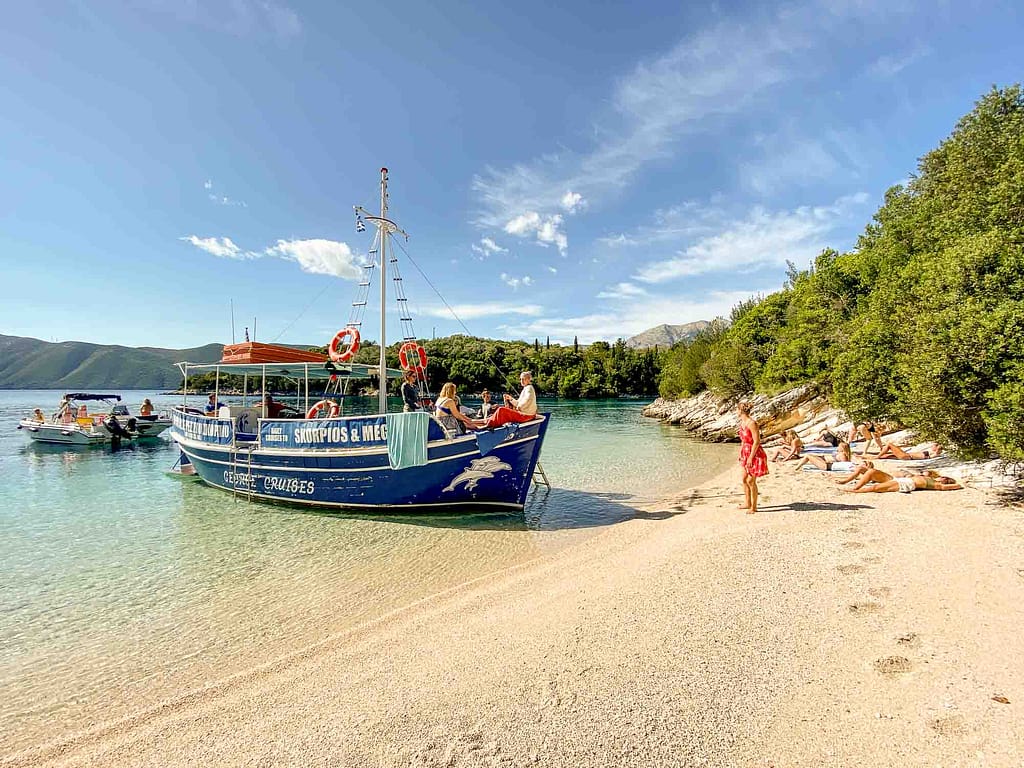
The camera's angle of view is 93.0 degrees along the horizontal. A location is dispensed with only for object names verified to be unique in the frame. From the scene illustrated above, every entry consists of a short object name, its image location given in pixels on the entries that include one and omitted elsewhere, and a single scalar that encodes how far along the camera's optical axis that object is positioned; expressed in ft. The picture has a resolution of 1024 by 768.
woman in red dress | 34.81
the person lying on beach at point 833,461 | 49.47
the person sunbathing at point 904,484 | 37.14
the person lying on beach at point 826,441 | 66.51
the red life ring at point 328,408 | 48.01
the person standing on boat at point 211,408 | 68.74
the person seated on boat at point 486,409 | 47.29
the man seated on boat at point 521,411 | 38.93
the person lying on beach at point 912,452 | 50.24
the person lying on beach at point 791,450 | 58.54
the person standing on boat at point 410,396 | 41.88
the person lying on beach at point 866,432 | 59.62
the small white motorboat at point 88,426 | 104.53
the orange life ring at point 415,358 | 46.57
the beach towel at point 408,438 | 39.50
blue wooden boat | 39.88
